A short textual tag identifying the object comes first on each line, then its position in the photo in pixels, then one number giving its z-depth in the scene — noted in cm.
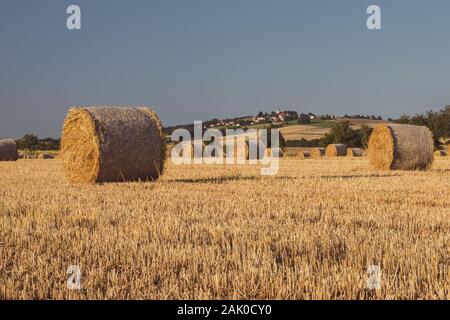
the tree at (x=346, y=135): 4850
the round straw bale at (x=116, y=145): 1284
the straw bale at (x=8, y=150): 3259
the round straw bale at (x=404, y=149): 1909
